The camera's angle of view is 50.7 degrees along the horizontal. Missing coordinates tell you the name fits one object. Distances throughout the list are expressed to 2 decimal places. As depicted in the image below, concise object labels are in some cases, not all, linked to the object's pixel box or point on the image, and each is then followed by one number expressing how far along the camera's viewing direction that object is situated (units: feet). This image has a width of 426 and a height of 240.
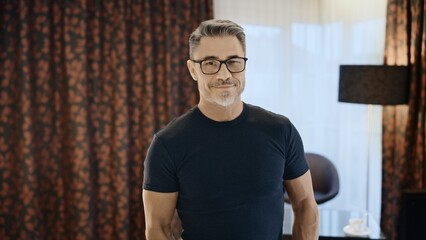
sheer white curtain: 13.17
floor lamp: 10.52
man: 4.86
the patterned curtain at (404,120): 11.66
